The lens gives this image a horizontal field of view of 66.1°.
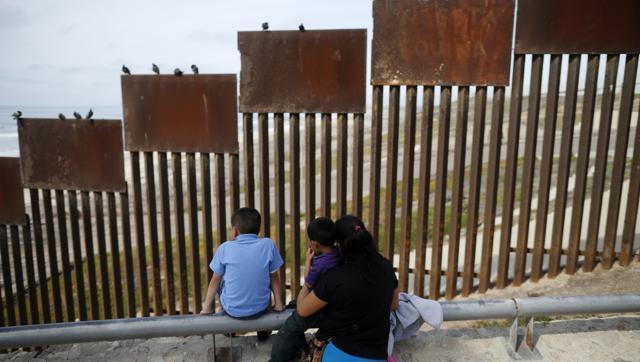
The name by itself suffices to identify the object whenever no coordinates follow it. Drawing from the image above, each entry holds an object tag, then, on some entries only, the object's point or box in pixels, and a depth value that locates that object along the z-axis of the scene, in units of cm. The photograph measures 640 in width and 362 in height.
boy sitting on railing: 310
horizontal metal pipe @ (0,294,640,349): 305
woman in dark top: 257
